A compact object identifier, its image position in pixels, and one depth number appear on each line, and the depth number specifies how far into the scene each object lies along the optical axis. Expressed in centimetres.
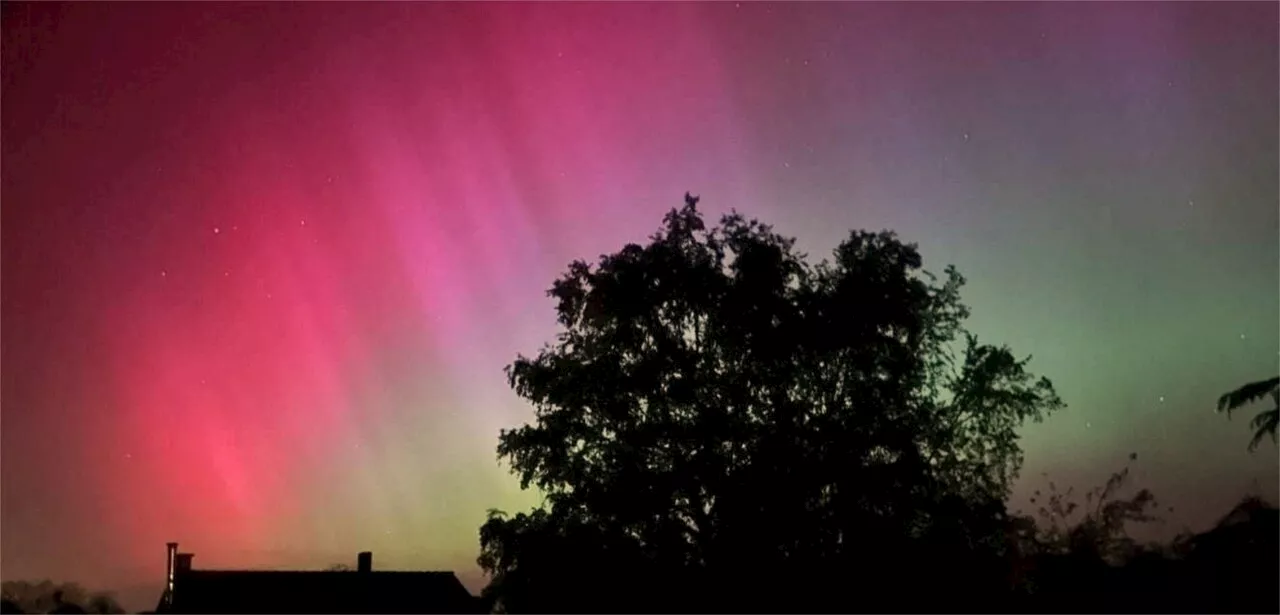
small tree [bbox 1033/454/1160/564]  2708
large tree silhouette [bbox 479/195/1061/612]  1589
